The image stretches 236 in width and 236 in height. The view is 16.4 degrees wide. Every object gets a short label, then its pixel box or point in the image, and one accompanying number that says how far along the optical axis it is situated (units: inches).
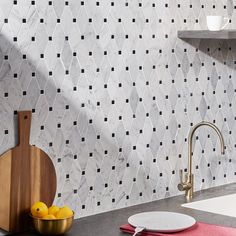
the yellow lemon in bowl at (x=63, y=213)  100.8
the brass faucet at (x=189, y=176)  128.5
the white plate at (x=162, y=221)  103.6
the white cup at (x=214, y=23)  128.4
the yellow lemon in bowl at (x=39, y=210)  101.3
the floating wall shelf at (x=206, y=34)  122.3
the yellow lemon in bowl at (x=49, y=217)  100.3
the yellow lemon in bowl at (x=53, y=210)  101.7
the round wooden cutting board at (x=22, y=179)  101.8
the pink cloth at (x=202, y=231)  103.0
